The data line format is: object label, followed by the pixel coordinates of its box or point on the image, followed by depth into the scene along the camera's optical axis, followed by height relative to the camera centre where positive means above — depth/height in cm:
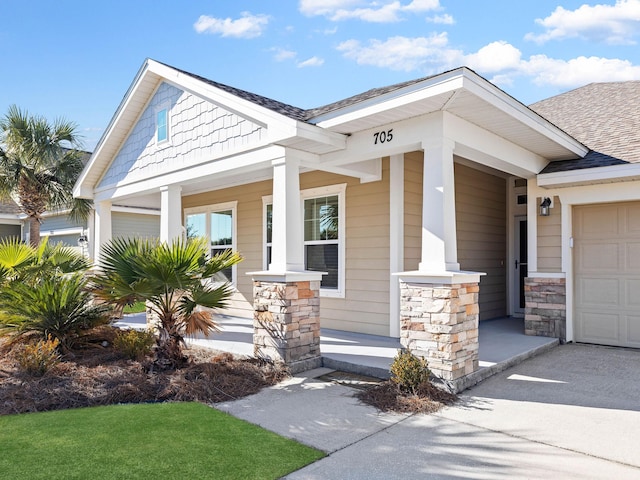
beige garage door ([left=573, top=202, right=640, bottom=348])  711 -27
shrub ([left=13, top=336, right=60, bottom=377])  553 -127
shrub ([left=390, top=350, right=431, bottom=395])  486 -124
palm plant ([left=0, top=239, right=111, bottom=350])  641 -60
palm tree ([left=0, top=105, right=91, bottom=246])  1304 +269
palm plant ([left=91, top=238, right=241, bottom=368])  541 -35
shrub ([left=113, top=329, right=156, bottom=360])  637 -125
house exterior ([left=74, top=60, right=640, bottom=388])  527 +106
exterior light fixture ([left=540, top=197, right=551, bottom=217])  768 +84
